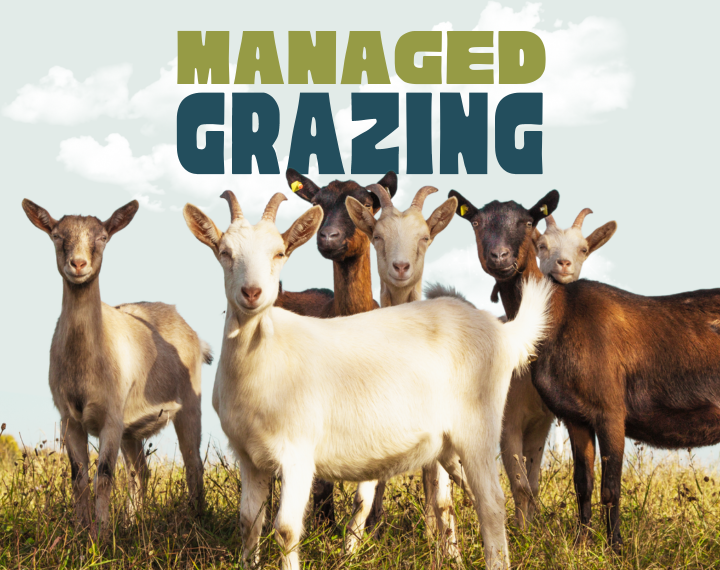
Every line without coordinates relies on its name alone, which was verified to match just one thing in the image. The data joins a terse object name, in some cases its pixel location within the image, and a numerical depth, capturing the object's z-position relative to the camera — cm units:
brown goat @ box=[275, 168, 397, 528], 658
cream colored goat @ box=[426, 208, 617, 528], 641
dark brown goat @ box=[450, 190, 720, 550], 605
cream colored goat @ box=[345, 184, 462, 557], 601
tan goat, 652
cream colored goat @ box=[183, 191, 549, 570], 487
